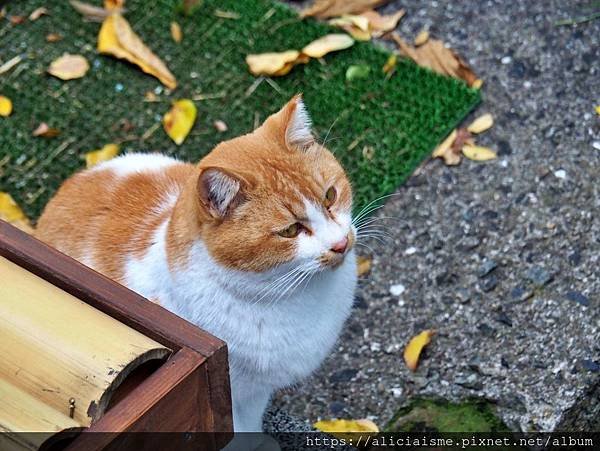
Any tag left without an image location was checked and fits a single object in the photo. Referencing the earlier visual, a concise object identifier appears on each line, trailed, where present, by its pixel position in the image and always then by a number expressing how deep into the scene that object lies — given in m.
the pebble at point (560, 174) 3.11
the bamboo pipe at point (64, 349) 1.54
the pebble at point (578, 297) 2.75
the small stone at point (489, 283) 2.89
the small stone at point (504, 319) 2.79
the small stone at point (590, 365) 2.58
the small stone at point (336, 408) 2.70
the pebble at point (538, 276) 2.85
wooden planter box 1.50
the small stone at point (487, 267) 2.93
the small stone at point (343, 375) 2.77
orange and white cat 2.04
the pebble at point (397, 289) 2.95
